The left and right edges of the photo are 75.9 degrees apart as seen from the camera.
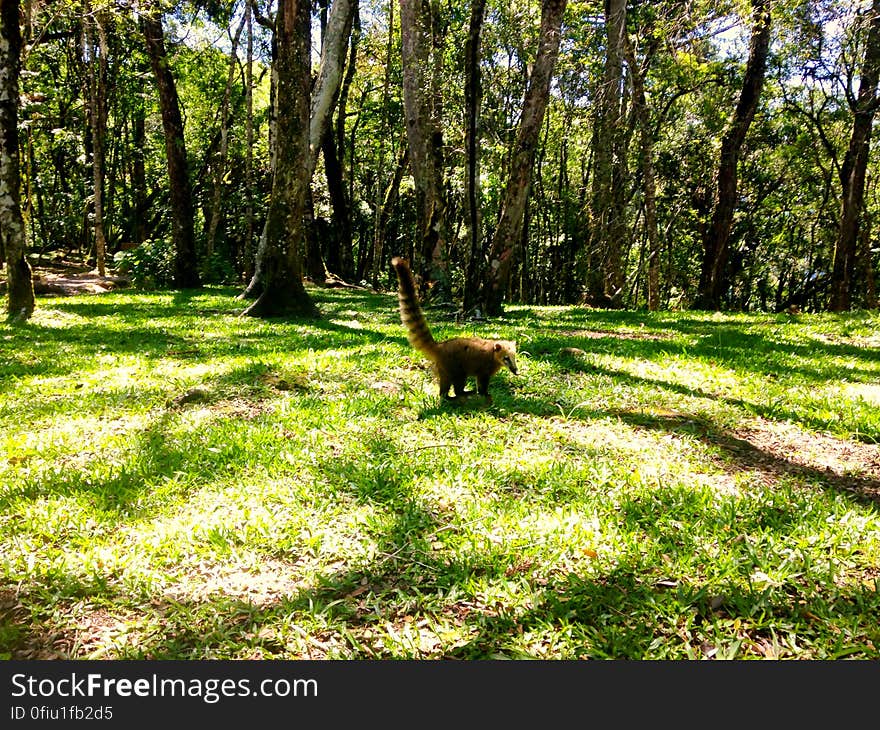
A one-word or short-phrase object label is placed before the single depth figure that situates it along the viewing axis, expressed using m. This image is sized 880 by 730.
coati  5.23
